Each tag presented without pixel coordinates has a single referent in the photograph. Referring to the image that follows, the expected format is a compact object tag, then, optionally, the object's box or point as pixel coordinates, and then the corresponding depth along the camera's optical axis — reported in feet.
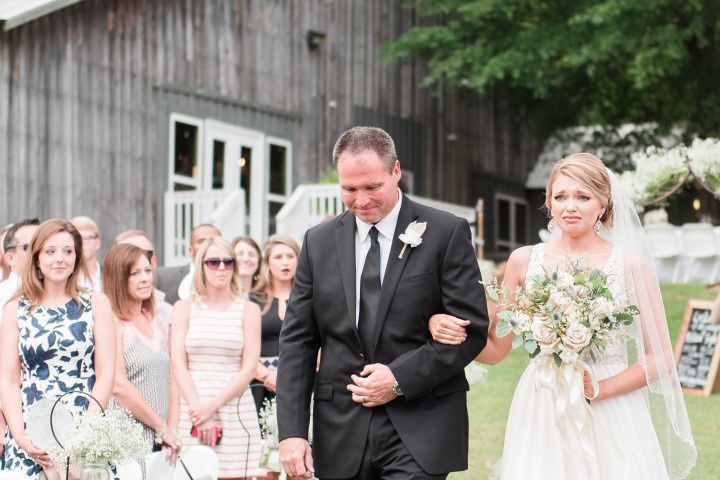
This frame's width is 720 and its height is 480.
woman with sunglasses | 43.15
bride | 29.82
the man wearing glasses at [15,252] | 42.81
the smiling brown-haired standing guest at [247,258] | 52.32
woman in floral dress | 35.21
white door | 104.80
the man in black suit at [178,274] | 55.78
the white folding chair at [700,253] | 123.21
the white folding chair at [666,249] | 124.58
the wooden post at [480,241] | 120.65
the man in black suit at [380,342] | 26.29
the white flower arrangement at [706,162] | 50.26
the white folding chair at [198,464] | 39.13
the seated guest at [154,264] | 45.03
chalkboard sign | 73.17
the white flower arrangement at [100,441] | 32.97
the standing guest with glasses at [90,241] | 53.90
